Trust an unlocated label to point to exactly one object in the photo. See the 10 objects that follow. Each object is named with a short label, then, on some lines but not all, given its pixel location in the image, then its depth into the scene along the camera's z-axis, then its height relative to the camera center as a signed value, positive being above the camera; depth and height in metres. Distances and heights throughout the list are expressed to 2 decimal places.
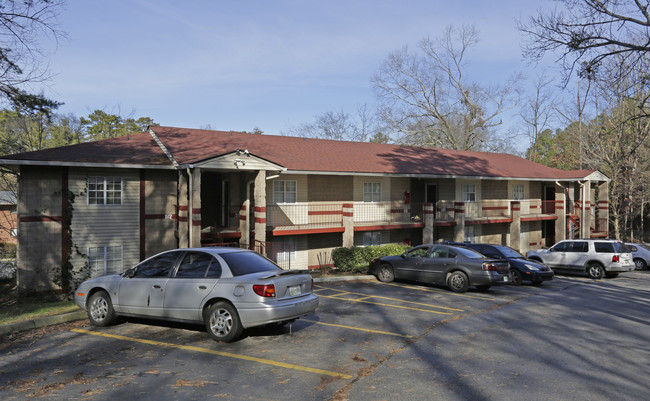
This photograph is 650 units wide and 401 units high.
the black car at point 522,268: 16.12 -2.20
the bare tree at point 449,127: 45.47 +8.16
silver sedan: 7.61 -1.49
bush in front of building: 18.28 -1.97
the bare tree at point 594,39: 12.32 +4.69
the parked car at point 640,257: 23.11 -2.58
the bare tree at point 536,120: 51.09 +9.64
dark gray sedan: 13.69 -1.93
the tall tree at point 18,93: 13.01 +3.63
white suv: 18.66 -2.16
